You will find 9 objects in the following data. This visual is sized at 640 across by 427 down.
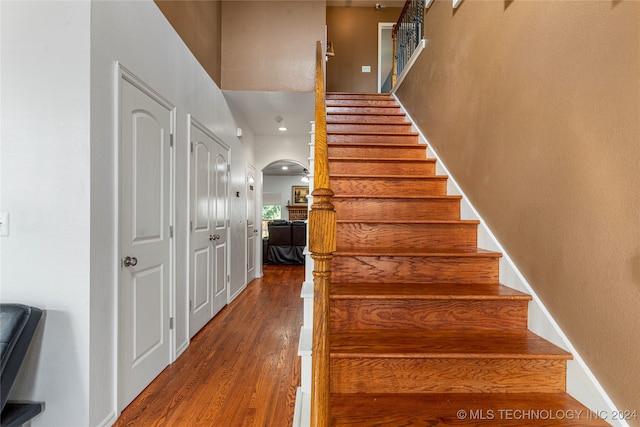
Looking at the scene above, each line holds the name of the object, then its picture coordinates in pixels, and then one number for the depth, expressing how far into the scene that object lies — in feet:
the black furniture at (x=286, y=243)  22.68
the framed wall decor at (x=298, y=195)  38.70
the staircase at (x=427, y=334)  4.01
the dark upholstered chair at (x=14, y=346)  4.39
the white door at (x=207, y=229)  9.26
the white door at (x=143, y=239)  5.97
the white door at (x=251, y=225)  16.63
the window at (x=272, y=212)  38.99
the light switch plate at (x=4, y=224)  4.93
